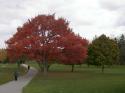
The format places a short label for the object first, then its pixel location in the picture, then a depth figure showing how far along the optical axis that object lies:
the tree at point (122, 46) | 54.75
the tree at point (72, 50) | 27.68
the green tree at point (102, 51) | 33.62
